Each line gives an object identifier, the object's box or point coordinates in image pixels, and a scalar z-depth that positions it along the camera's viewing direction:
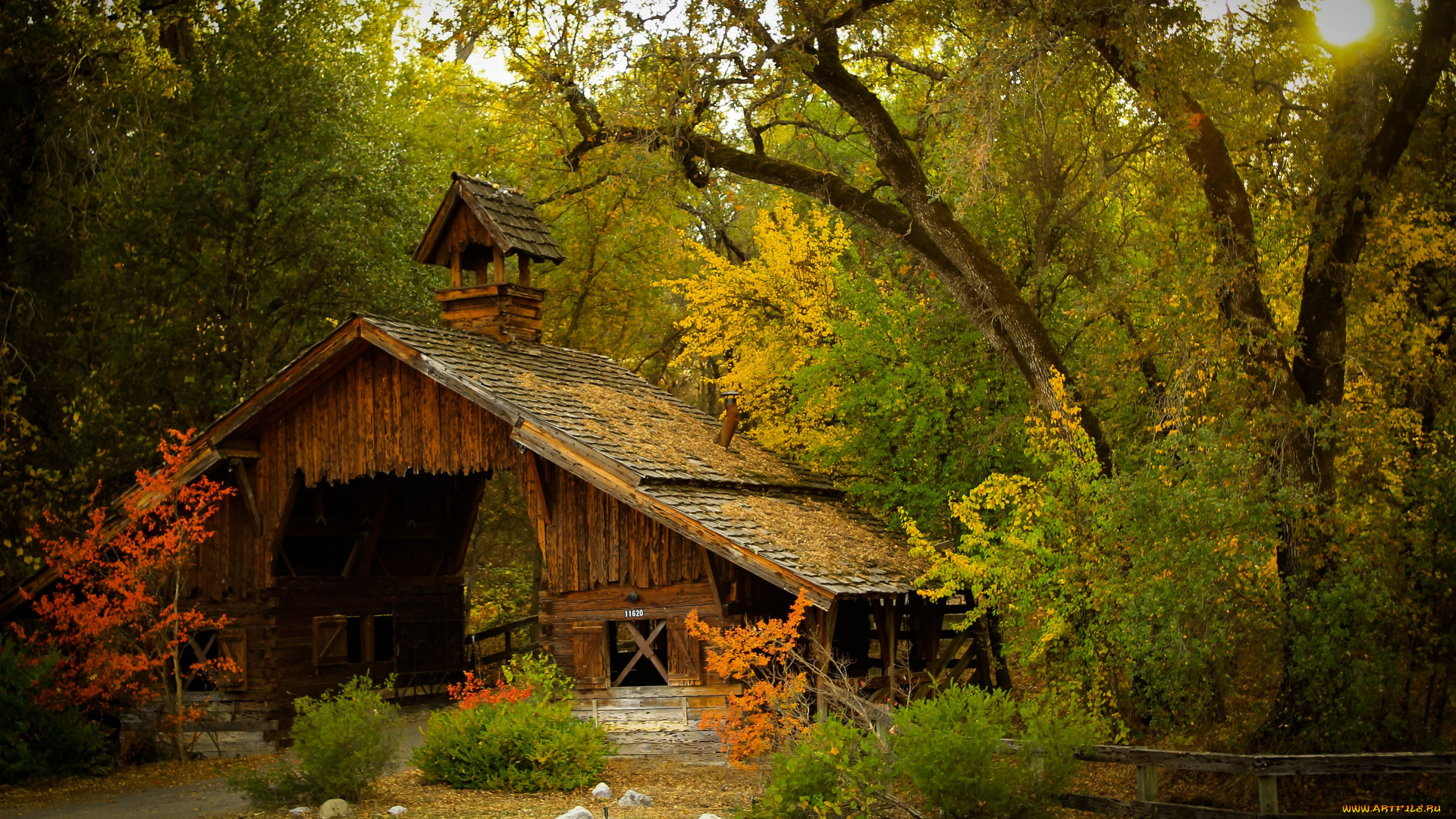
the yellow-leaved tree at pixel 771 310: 24.16
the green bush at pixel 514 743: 13.93
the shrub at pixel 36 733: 16.06
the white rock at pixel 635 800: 13.18
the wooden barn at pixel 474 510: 15.78
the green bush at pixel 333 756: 13.07
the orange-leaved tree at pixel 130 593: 17.16
